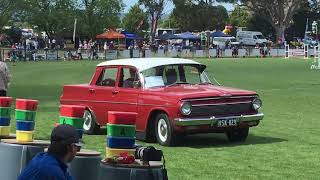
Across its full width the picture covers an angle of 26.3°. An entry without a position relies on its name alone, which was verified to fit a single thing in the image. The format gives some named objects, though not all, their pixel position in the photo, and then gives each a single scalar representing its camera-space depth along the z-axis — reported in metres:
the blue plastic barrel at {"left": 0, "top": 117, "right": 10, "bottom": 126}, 8.97
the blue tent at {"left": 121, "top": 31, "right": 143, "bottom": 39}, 84.95
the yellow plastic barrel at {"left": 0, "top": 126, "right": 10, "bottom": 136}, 8.95
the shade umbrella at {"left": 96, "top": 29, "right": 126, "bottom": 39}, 77.93
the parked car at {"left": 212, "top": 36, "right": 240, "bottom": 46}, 89.30
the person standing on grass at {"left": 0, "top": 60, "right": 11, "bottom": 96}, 14.00
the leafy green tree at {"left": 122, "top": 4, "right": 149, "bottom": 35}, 111.81
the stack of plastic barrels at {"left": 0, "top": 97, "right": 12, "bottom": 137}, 8.95
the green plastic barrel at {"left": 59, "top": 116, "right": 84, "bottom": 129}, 7.70
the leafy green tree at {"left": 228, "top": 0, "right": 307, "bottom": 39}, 97.00
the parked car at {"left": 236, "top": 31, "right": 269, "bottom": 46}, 94.31
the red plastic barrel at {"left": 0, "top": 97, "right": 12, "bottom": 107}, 8.93
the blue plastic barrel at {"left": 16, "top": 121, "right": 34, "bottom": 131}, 8.32
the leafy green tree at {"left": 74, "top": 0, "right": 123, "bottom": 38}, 92.62
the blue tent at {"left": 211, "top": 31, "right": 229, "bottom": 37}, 90.09
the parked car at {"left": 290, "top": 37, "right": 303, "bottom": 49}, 85.38
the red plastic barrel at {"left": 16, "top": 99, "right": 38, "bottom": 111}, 8.32
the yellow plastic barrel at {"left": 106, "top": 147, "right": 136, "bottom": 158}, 6.75
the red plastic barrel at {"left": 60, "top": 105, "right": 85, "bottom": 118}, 7.73
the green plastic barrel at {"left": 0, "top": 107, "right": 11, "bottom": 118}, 9.03
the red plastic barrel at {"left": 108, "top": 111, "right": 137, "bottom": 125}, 6.75
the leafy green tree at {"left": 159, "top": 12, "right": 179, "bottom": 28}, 116.35
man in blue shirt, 5.12
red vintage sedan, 11.92
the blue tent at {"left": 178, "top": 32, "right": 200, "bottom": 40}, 91.12
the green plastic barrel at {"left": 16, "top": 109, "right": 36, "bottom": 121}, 8.42
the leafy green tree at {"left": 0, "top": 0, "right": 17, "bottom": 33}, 73.88
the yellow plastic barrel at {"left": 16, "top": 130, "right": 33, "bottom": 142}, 8.24
